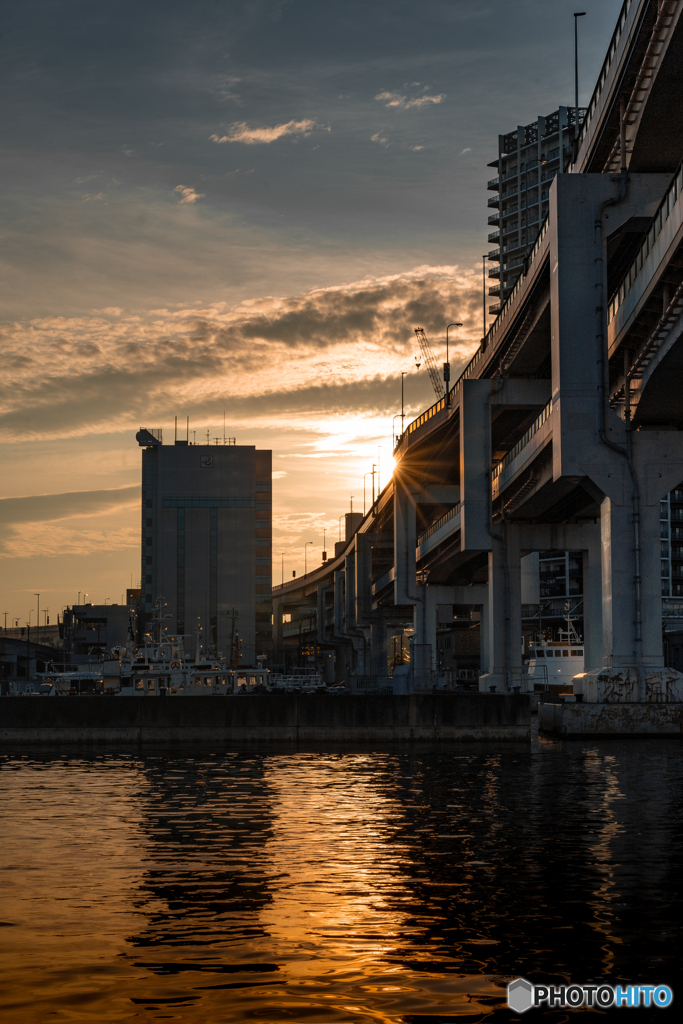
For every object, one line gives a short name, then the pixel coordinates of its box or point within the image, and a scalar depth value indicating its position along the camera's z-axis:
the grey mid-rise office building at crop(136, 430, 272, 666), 179.75
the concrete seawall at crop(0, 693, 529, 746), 48.31
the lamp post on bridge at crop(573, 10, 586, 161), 57.94
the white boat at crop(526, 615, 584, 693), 94.25
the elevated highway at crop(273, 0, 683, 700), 44.34
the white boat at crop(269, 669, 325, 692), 120.38
